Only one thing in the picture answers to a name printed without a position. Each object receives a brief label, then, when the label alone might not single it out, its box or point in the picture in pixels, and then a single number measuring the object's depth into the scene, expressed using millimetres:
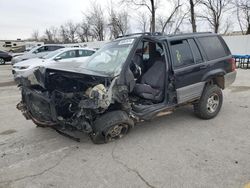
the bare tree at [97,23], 33881
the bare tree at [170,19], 24942
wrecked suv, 3027
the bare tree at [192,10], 18950
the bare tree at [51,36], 58810
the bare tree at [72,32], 51697
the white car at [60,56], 8362
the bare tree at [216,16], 31230
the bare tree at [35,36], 72210
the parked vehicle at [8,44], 49343
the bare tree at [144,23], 31732
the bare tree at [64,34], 54182
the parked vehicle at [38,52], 12290
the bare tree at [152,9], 22115
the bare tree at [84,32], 41803
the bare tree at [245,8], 23022
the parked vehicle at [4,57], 19124
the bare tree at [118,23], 31086
